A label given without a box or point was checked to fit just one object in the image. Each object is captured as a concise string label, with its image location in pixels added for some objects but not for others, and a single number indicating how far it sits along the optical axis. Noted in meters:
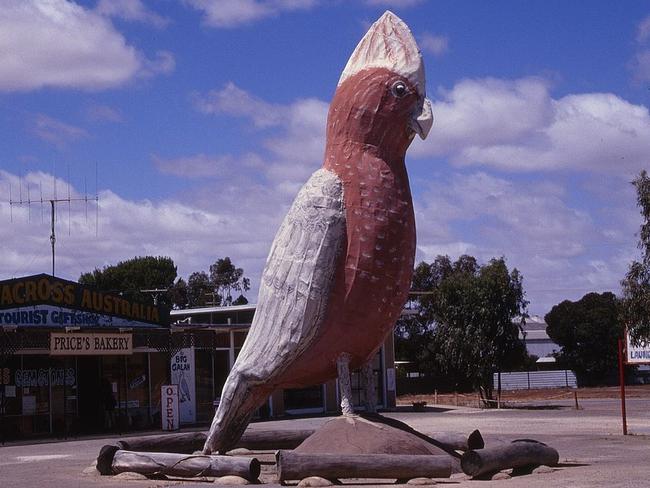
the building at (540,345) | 87.81
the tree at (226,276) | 87.31
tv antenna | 43.21
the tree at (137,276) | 75.00
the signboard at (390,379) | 41.00
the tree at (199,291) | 81.18
